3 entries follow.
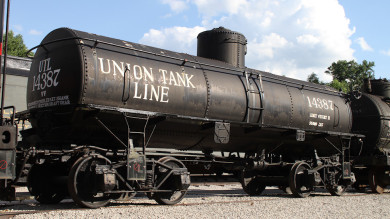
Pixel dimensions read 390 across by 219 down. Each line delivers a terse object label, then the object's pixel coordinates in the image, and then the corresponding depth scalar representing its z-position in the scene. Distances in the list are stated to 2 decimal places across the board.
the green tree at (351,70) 75.50
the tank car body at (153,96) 8.27
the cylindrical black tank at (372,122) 15.23
